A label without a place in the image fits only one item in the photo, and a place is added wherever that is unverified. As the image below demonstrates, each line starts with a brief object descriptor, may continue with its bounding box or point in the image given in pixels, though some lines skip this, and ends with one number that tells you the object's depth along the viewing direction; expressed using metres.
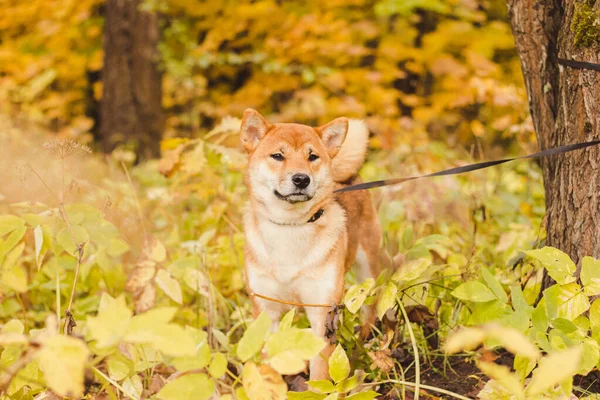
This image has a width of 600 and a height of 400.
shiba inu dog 2.68
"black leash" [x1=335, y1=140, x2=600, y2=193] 2.46
